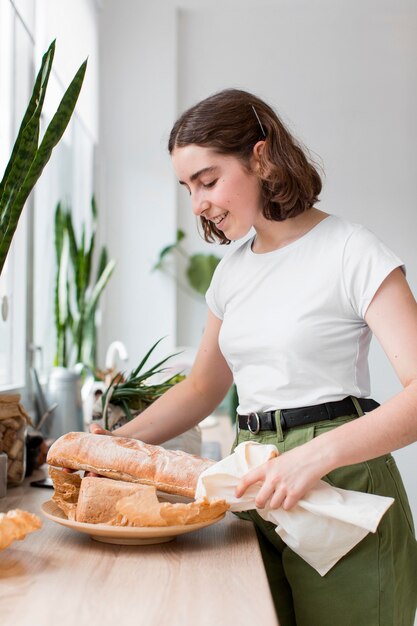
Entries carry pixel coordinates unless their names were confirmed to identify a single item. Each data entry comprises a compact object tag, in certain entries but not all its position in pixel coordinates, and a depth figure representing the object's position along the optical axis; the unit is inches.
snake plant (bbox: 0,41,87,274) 56.5
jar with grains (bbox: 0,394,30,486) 64.2
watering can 99.4
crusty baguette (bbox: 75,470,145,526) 45.7
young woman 45.9
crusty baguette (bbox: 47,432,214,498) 48.1
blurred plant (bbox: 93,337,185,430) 73.2
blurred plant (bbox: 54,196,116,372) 130.3
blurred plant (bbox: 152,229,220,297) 180.2
